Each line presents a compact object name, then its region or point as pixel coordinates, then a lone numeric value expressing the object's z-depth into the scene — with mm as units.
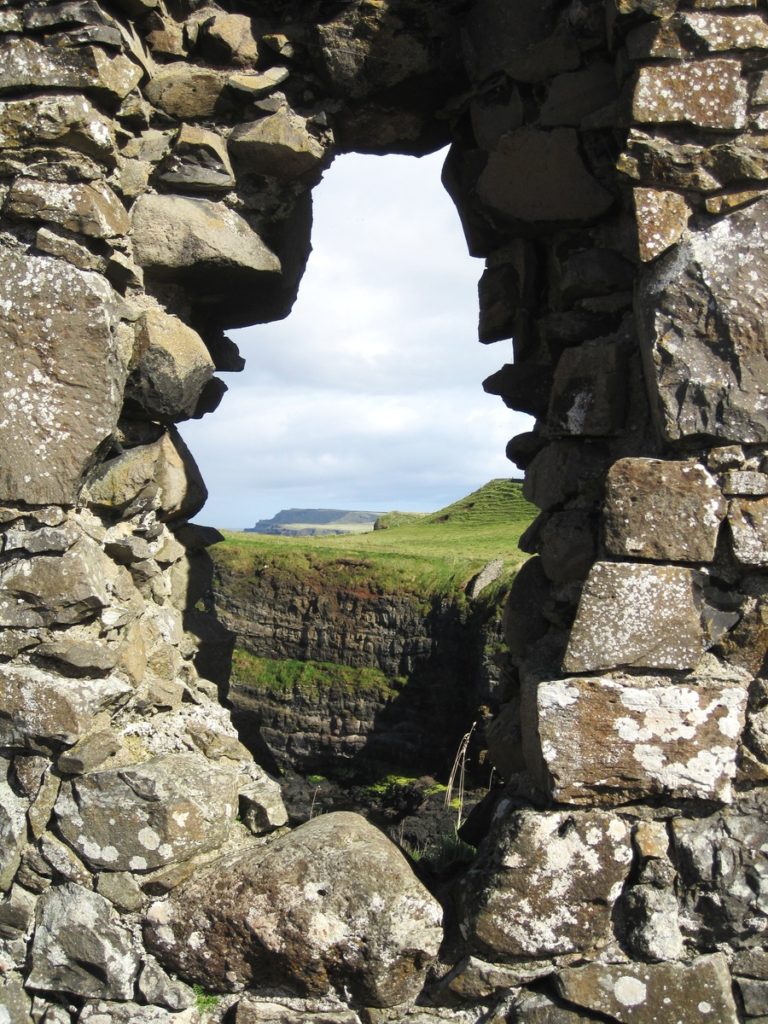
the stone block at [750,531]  2722
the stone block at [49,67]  3018
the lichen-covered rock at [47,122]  3018
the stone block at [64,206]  3020
